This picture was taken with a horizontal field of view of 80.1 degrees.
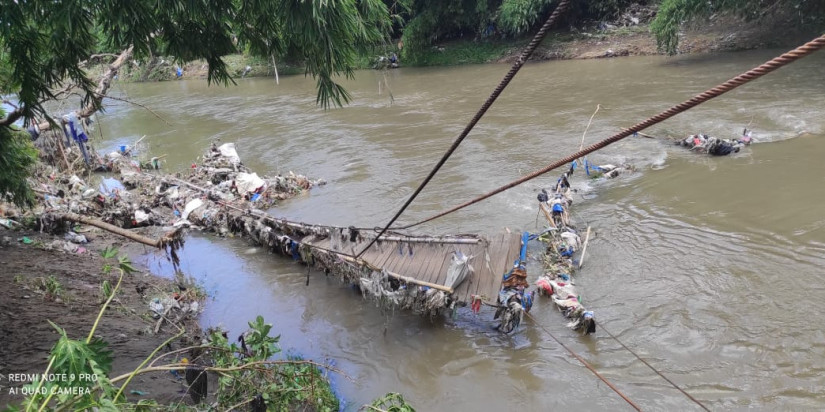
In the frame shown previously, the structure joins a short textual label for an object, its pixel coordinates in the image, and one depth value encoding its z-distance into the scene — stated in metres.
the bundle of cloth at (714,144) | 9.17
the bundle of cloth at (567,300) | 5.07
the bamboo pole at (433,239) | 5.81
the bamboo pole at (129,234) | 5.42
